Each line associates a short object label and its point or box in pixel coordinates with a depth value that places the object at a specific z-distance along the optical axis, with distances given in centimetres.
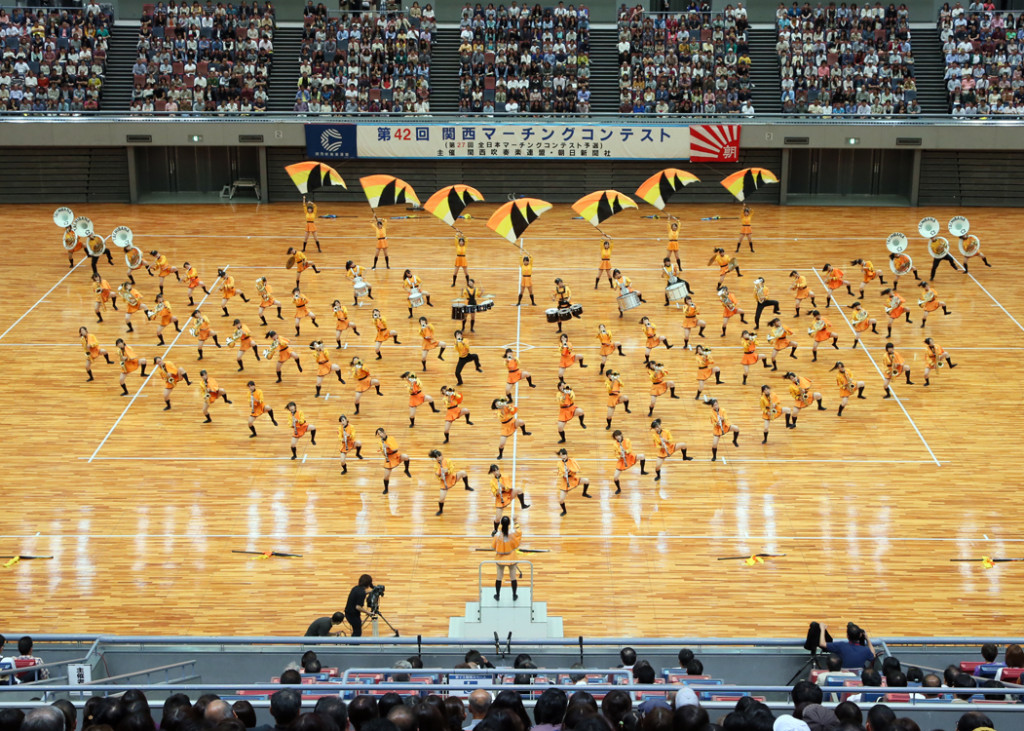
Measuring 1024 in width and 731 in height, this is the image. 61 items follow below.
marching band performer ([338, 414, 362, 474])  2312
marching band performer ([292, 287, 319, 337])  2989
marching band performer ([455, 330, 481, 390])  2683
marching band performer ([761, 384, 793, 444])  2420
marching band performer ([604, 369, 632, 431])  2506
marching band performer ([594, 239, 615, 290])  3309
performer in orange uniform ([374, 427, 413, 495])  2248
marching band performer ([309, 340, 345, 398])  2672
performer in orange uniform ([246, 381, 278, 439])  2462
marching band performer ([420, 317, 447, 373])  2791
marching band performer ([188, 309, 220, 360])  2809
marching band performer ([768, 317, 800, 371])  2791
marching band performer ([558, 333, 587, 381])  2684
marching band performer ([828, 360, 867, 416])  2564
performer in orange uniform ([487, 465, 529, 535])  2072
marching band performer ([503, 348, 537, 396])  2598
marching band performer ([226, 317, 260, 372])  2808
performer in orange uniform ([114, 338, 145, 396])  2704
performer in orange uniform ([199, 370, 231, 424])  2562
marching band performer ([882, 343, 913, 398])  2648
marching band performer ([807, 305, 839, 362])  2780
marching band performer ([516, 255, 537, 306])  3216
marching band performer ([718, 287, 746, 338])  2998
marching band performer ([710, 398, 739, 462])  2353
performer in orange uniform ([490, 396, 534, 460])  2373
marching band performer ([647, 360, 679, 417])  2548
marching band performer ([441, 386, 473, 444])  2448
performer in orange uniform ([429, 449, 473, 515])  2162
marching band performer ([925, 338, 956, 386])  2723
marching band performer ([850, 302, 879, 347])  2928
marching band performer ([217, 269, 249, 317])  3159
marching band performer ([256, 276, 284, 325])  3053
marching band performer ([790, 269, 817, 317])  3128
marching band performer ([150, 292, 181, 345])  2972
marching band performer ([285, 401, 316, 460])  2380
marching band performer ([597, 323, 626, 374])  2739
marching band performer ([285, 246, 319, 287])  3319
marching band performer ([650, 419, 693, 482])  2286
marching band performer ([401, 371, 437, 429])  2503
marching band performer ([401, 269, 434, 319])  3167
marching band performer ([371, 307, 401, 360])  2845
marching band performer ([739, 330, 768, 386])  2694
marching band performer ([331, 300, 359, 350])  2912
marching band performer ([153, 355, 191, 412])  2630
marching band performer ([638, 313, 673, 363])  2747
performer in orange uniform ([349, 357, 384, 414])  2595
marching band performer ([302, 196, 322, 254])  3672
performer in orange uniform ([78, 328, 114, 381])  2780
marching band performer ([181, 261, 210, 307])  3225
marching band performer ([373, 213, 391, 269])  3481
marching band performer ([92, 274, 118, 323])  3097
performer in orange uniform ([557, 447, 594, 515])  2197
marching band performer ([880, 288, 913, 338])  2959
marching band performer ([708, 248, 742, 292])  3275
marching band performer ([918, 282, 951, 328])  3023
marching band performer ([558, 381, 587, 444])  2444
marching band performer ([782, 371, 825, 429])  2516
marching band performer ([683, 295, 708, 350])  2927
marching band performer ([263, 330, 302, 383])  2764
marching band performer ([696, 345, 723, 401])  2647
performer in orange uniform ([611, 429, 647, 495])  2236
